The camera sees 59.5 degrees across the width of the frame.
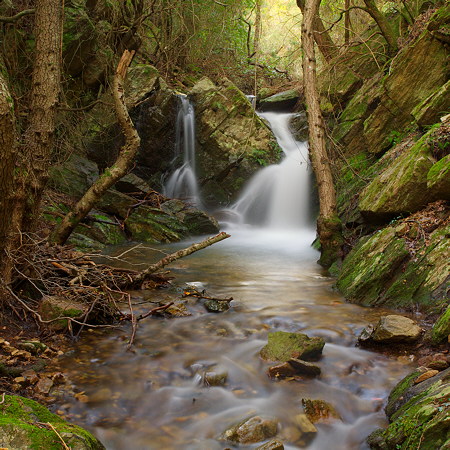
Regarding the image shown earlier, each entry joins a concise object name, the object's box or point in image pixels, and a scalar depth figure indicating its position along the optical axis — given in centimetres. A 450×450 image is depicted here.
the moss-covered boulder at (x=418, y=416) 177
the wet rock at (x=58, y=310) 369
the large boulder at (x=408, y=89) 671
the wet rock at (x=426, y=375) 255
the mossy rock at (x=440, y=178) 450
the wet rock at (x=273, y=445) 228
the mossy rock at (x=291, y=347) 341
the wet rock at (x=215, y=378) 317
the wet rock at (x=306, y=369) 322
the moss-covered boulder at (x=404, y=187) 511
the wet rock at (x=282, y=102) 1558
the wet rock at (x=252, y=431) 251
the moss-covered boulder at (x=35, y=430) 166
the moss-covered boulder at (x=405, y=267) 413
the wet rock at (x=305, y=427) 253
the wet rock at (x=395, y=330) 346
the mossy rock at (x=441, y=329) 307
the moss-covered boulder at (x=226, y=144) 1309
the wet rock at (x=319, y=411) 270
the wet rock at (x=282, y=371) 322
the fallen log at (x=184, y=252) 464
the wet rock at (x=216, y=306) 472
